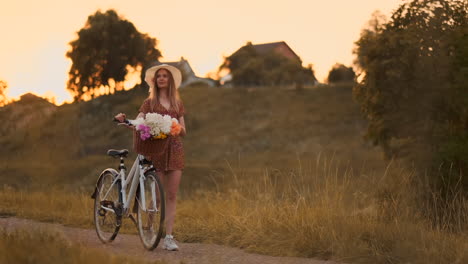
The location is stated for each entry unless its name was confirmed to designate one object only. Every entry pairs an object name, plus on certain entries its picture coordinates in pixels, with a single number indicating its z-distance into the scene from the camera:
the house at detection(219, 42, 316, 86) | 70.44
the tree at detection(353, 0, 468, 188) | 15.23
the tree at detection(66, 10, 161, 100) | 62.69
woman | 7.62
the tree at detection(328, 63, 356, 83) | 70.75
